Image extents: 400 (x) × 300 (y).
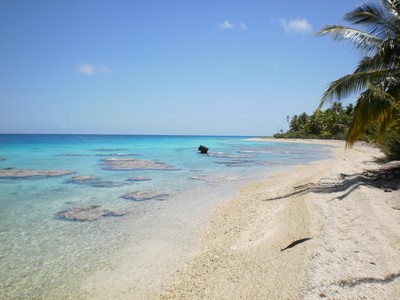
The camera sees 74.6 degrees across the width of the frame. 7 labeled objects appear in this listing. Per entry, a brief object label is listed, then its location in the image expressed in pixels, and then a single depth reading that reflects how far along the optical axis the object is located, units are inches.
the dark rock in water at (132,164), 794.2
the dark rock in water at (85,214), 314.8
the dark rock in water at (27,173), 618.8
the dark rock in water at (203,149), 1393.9
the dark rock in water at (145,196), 411.4
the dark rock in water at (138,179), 579.7
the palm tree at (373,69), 352.2
